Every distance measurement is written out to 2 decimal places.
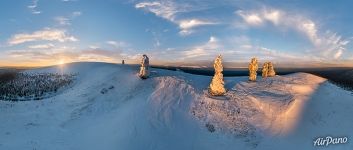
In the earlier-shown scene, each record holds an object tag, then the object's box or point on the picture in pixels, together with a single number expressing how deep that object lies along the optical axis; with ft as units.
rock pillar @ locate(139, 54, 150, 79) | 152.46
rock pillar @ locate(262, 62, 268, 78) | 154.01
